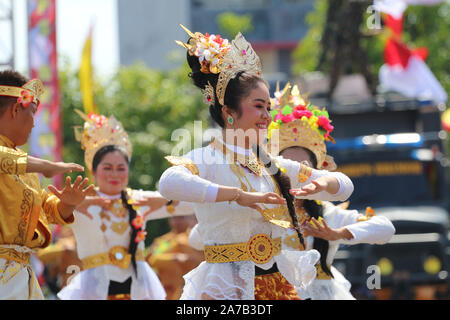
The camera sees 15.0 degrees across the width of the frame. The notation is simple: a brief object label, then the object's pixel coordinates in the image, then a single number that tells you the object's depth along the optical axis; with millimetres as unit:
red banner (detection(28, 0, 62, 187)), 28510
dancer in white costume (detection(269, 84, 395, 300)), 10221
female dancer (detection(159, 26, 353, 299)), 7876
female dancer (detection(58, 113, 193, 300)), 11864
